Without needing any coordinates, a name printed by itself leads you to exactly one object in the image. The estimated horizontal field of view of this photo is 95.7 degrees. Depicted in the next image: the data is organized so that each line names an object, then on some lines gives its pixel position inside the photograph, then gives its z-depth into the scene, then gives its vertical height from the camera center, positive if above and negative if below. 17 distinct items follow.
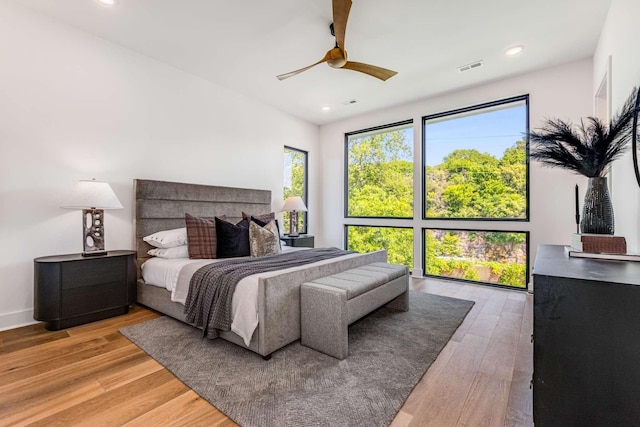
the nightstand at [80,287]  2.60 -0.70
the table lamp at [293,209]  5.00 +0.09
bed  2.13 -0.47
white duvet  2.14 -0.63
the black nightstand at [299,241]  4.79 -0.45
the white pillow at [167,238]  3.26 -0.28
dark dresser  0.91 -0.45
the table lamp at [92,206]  2.70 +0.08
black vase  1.63 +0.02
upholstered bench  2.16 -0.73
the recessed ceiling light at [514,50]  3.30 +1.90
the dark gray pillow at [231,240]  3.31 -0.30
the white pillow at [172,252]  3.19 -0.43
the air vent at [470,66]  3.65 +1.90
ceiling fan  2.17 +1.47
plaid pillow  3.19 -0.28
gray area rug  1.59 -1.08
